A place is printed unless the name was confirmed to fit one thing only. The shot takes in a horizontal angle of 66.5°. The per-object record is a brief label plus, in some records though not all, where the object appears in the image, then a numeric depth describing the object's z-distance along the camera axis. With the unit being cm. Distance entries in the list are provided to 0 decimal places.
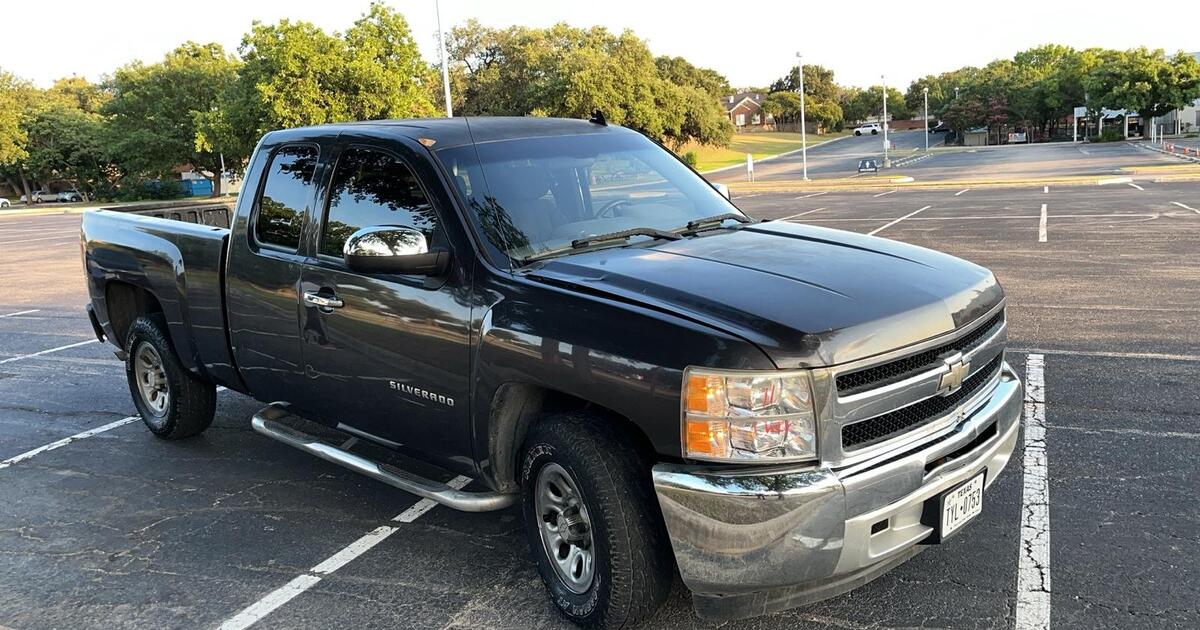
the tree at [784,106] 13612
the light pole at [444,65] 2363
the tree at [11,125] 5903
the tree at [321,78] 3688
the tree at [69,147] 6681
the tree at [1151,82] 7012
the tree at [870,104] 14188
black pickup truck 287
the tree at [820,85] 13700
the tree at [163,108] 5469
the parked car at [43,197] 7522
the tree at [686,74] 8981
